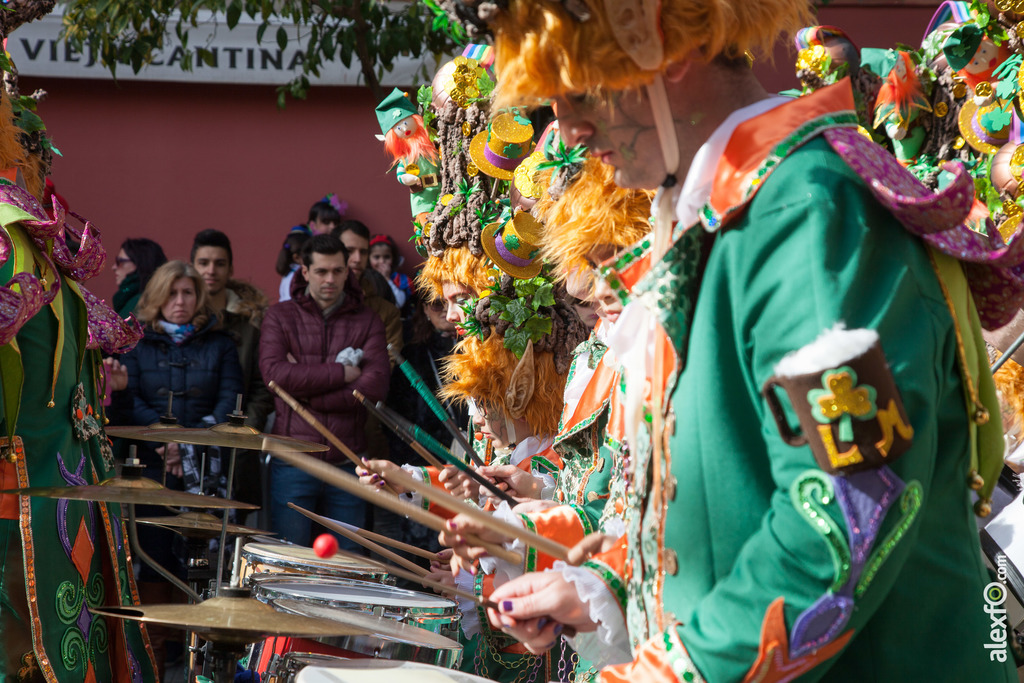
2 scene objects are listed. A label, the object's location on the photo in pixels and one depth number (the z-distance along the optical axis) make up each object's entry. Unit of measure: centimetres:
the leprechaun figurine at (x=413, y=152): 432
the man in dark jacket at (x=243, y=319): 601
